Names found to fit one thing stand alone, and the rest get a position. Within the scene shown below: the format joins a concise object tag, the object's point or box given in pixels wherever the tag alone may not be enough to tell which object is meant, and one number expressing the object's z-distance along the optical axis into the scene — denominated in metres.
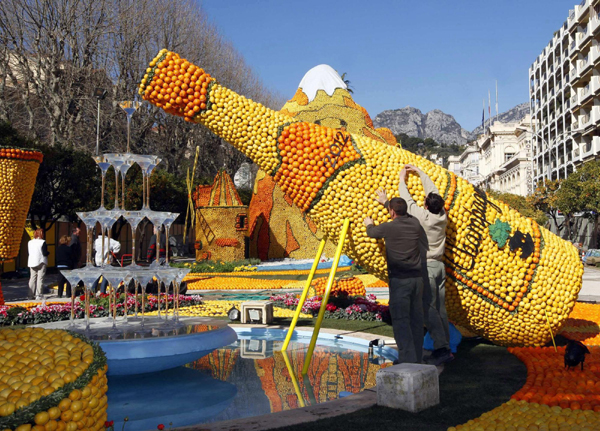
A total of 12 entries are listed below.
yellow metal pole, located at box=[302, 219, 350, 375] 6.26
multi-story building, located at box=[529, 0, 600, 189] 46.69
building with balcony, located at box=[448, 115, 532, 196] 74.94
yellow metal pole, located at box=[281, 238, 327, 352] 6.92
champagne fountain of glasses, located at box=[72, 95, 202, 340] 6.61
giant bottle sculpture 6.73
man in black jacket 5.65
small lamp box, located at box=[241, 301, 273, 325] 9.73
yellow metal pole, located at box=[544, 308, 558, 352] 6.74
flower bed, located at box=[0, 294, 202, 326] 9.69
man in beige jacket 6.30
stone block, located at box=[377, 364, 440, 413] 4.51
